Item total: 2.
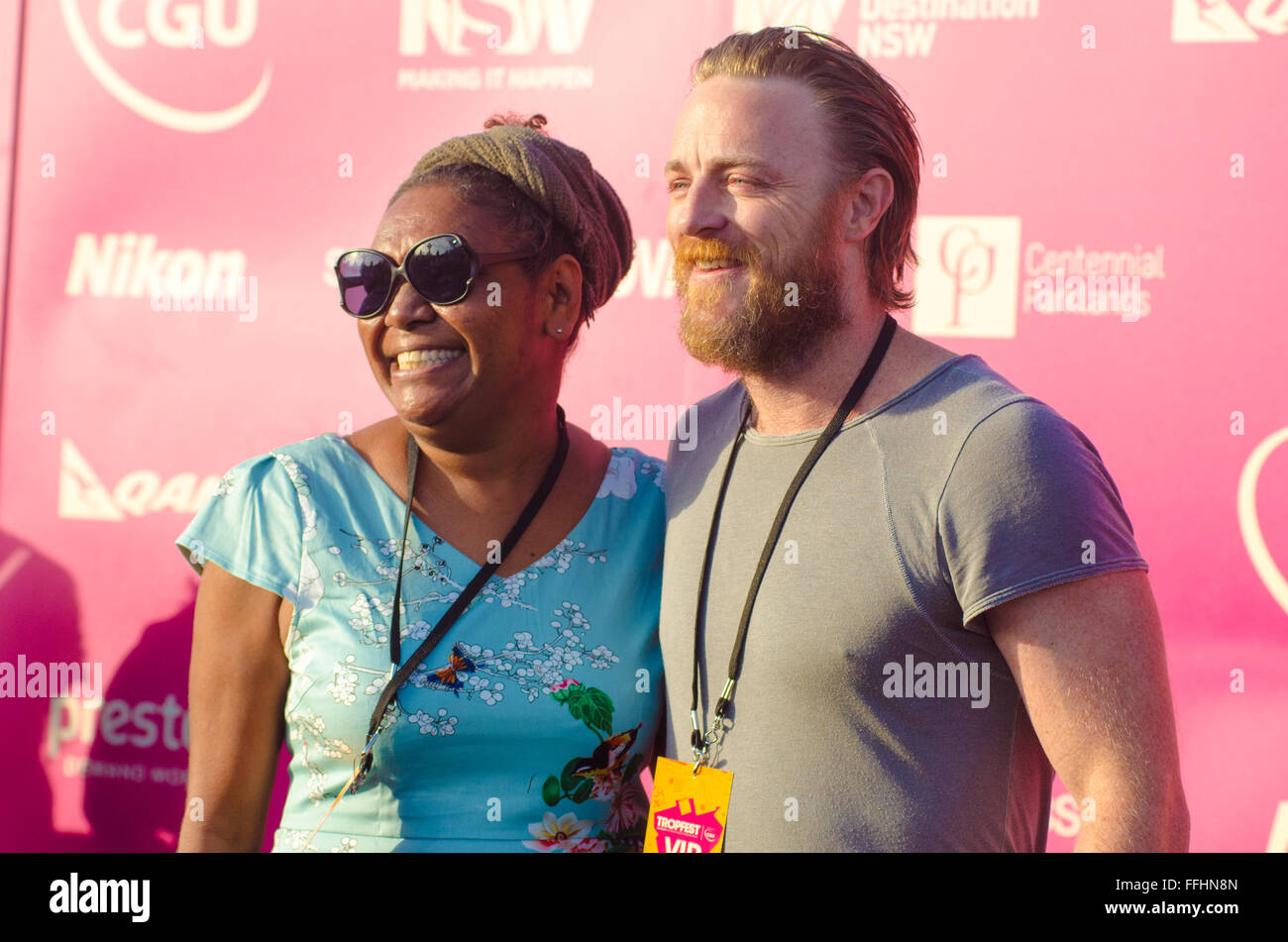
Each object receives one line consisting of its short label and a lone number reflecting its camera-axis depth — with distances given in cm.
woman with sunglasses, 192
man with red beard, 158
